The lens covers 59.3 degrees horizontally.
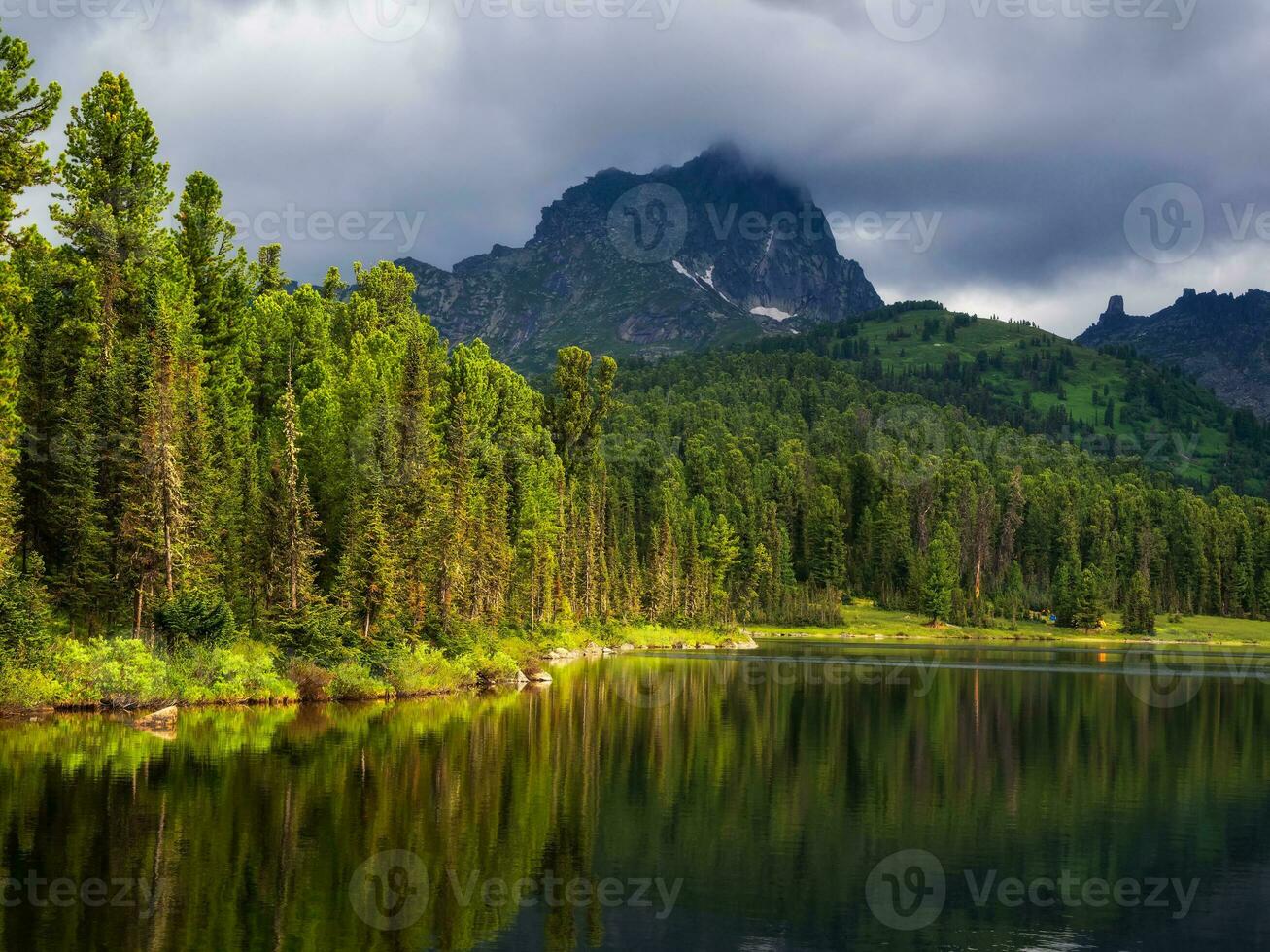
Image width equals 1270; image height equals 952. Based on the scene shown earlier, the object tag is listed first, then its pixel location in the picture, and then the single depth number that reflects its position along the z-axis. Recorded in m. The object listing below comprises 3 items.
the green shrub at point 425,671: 73.19
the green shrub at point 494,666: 84.00
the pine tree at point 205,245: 90.19
